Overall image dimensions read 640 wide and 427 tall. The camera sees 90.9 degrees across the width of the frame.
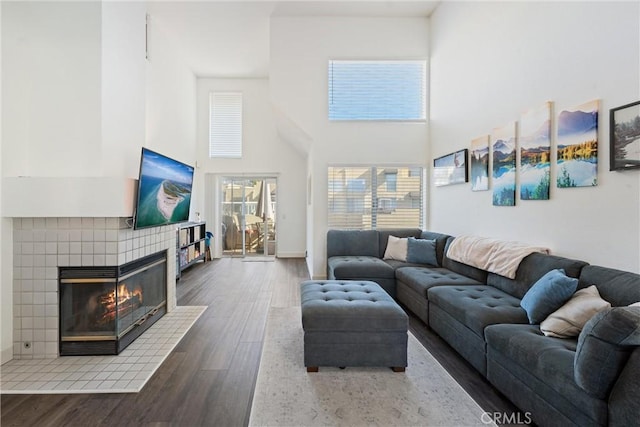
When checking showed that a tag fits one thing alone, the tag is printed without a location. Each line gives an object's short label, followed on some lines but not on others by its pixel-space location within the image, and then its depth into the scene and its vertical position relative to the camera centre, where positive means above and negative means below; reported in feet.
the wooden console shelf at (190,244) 18.76 -2.05
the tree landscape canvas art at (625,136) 6.84 +1.77
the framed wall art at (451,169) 14.18 +2.23
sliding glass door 26.35 -0.30
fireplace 9.07 -2.84
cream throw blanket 9.41 -1.30
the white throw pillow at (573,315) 6.26 -2.03
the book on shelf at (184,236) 19.02 -1.45
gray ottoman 7.88 -3.09
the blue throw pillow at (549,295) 6.91 -1.81
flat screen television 9.70 +0.79
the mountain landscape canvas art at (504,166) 10.86 +1.76
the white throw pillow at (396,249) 15.57 -1.74
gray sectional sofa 4.61 -2.49
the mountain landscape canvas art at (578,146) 7.86 +1.80
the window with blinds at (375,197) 18.29 +0.98
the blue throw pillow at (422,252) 14.49 -1.76
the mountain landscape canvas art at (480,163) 12.50 +2.10
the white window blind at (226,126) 25.57 +7.12
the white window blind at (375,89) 18.07 +7.19
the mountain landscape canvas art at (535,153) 9.34 +1.92
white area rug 6.24 -4.03
